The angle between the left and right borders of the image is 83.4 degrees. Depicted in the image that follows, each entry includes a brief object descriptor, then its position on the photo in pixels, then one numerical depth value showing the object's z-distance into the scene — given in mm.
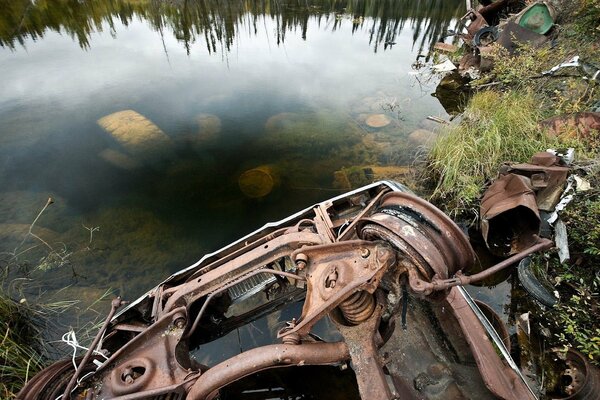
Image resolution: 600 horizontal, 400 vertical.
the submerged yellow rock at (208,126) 6500
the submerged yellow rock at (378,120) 6944
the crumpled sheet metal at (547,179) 3404
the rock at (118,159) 5746
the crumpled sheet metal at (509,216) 3363
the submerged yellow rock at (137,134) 6043
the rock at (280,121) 6852
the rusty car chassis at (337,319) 1721
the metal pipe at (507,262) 1505
